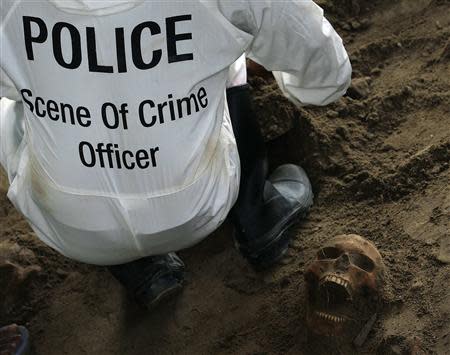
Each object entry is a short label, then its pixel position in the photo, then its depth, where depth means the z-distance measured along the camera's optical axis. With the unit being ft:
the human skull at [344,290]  6.05
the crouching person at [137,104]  4.95
